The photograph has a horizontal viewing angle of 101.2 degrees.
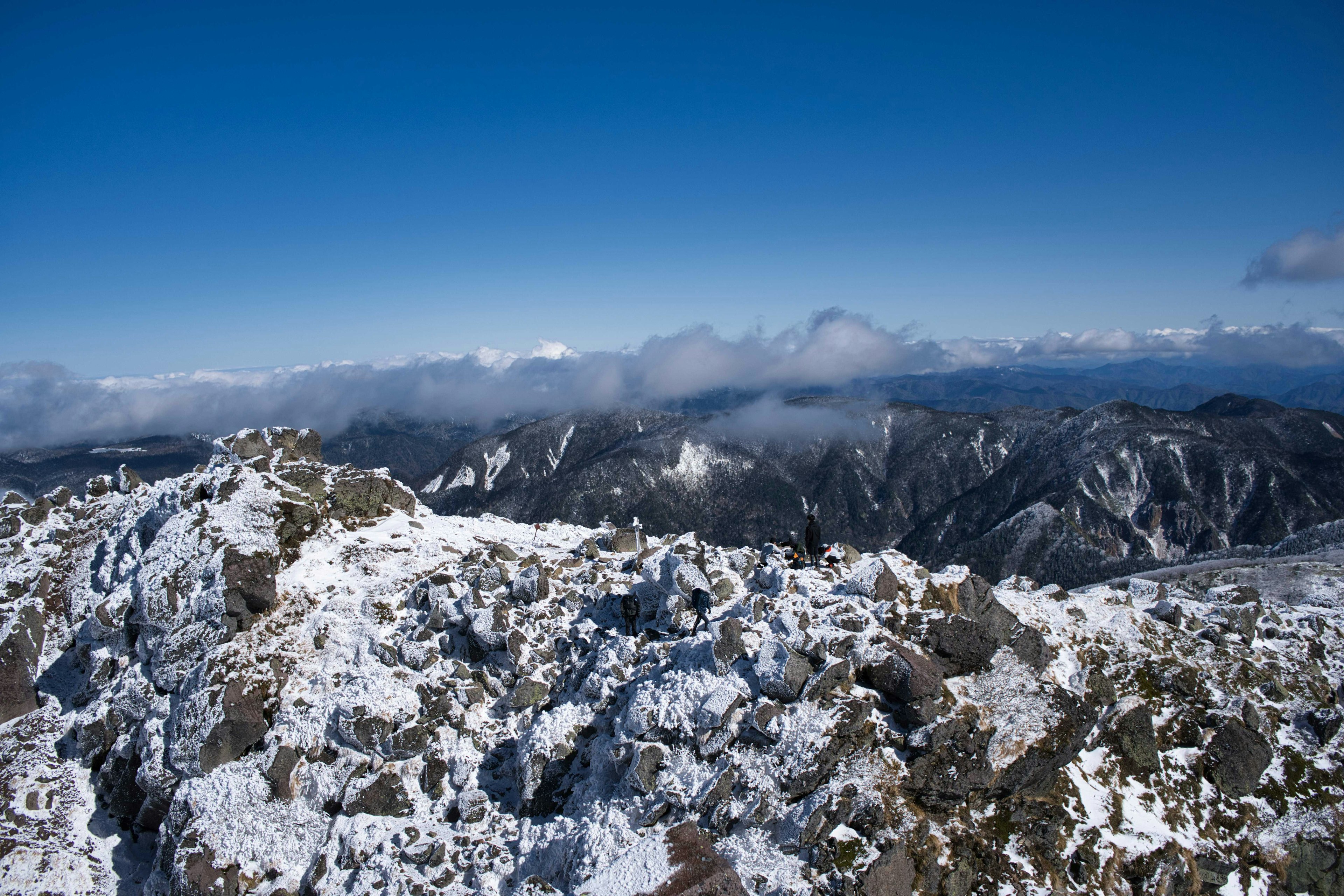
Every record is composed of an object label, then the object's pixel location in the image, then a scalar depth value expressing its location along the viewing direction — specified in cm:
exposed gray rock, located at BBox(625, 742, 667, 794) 1870
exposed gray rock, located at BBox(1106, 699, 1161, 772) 2173
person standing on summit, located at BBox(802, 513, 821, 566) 2762
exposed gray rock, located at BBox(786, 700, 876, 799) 1794
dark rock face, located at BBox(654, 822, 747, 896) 1504
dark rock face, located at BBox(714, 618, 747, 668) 2089
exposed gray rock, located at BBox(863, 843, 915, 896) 1587
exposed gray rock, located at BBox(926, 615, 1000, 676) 2145
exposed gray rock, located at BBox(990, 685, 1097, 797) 1903
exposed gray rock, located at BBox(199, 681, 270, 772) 2181
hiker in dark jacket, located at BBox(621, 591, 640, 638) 2562
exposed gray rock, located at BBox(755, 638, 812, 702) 1972
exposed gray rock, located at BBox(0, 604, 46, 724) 2750
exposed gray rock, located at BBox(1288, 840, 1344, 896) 2045
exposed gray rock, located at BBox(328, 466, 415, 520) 3353
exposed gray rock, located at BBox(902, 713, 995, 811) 1817
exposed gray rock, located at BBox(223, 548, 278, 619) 2586
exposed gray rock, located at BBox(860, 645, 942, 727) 1906
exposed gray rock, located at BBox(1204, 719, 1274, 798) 2194
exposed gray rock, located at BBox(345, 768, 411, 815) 2042
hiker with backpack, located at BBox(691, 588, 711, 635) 2297
